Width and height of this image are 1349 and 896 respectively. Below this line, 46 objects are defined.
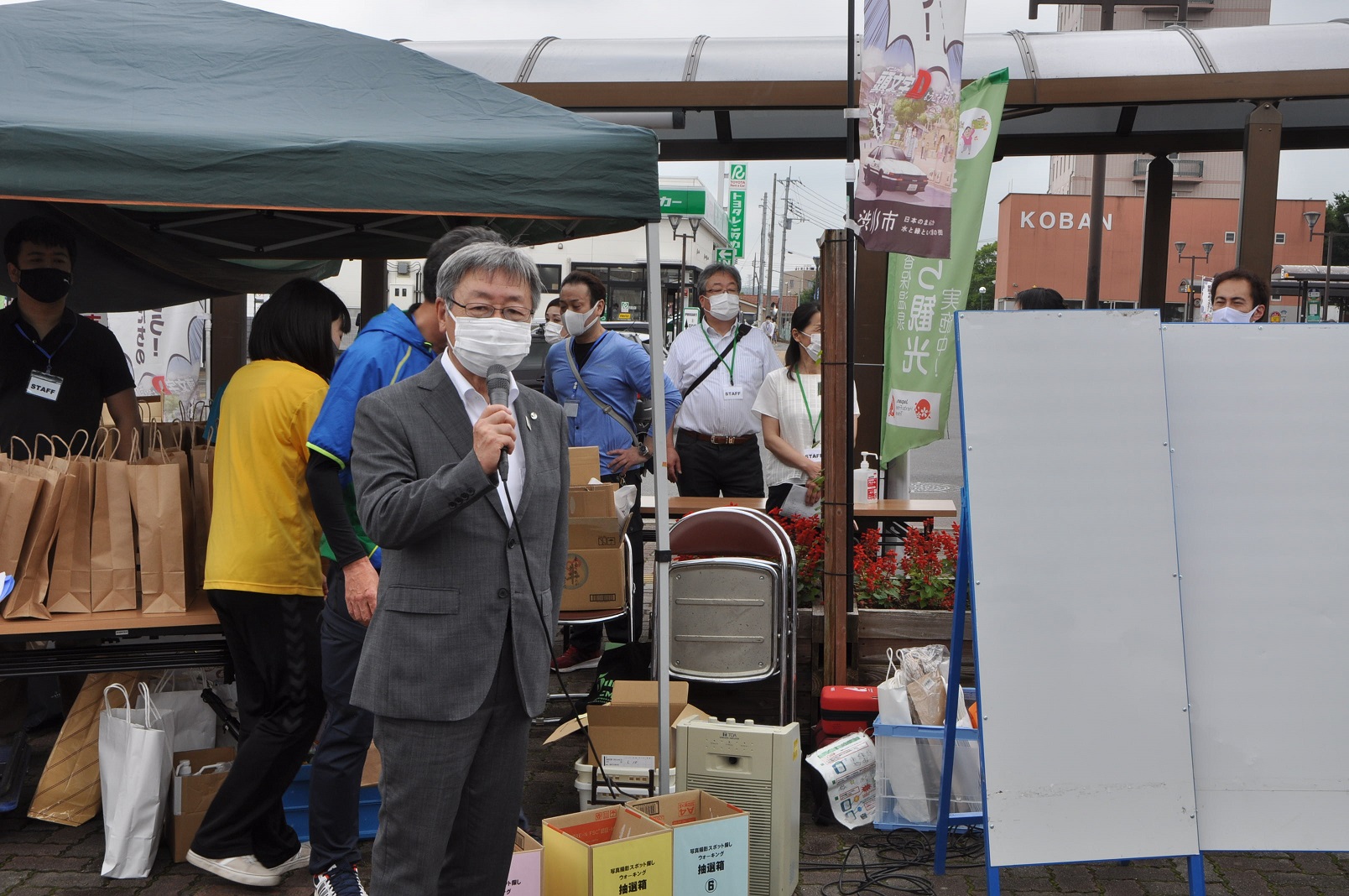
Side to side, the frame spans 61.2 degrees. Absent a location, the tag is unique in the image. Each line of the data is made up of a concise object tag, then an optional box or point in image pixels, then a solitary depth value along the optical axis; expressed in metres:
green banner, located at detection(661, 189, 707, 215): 16.80
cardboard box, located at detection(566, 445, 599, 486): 5.41
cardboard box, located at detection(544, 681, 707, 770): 4.29
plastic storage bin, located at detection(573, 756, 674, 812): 4.23
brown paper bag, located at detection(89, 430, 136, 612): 4.19
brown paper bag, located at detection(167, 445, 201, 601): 4.33
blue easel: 3.36
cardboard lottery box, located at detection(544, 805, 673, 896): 3.20
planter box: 5.16
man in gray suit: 2.54
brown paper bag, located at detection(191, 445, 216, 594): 4.41
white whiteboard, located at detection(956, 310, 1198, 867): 3.28
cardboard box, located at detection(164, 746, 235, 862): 4.14
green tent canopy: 3.45
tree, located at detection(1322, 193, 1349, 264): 58.03
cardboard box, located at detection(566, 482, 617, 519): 5.12
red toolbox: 4.68
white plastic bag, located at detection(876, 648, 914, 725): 4.45
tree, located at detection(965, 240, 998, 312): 101.81
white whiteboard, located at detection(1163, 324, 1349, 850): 3.36
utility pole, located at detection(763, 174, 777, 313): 62.53
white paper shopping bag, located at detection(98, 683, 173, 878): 3.98
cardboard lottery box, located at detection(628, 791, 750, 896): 3.43
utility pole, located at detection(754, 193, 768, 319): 70.61
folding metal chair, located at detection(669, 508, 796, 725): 4.96
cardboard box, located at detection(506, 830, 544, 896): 3.28
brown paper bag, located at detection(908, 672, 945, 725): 4.46
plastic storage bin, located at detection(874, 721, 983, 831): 4.35
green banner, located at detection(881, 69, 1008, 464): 7.04
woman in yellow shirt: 3.70
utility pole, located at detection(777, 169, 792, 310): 68.38
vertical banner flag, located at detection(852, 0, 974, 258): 4.92
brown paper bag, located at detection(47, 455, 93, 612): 4.18
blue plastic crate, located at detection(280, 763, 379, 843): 4.29
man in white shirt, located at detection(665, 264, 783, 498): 6.84
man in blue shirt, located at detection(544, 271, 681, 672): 6.36
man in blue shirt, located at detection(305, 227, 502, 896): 3.29
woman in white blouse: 6.67
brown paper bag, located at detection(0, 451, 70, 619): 4.11
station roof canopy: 7.82
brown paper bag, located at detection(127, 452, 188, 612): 4.18
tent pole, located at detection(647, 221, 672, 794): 3.95
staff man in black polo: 4.92
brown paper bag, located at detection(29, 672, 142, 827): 4.37
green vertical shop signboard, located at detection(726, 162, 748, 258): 39.59
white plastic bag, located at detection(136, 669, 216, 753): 4.42
